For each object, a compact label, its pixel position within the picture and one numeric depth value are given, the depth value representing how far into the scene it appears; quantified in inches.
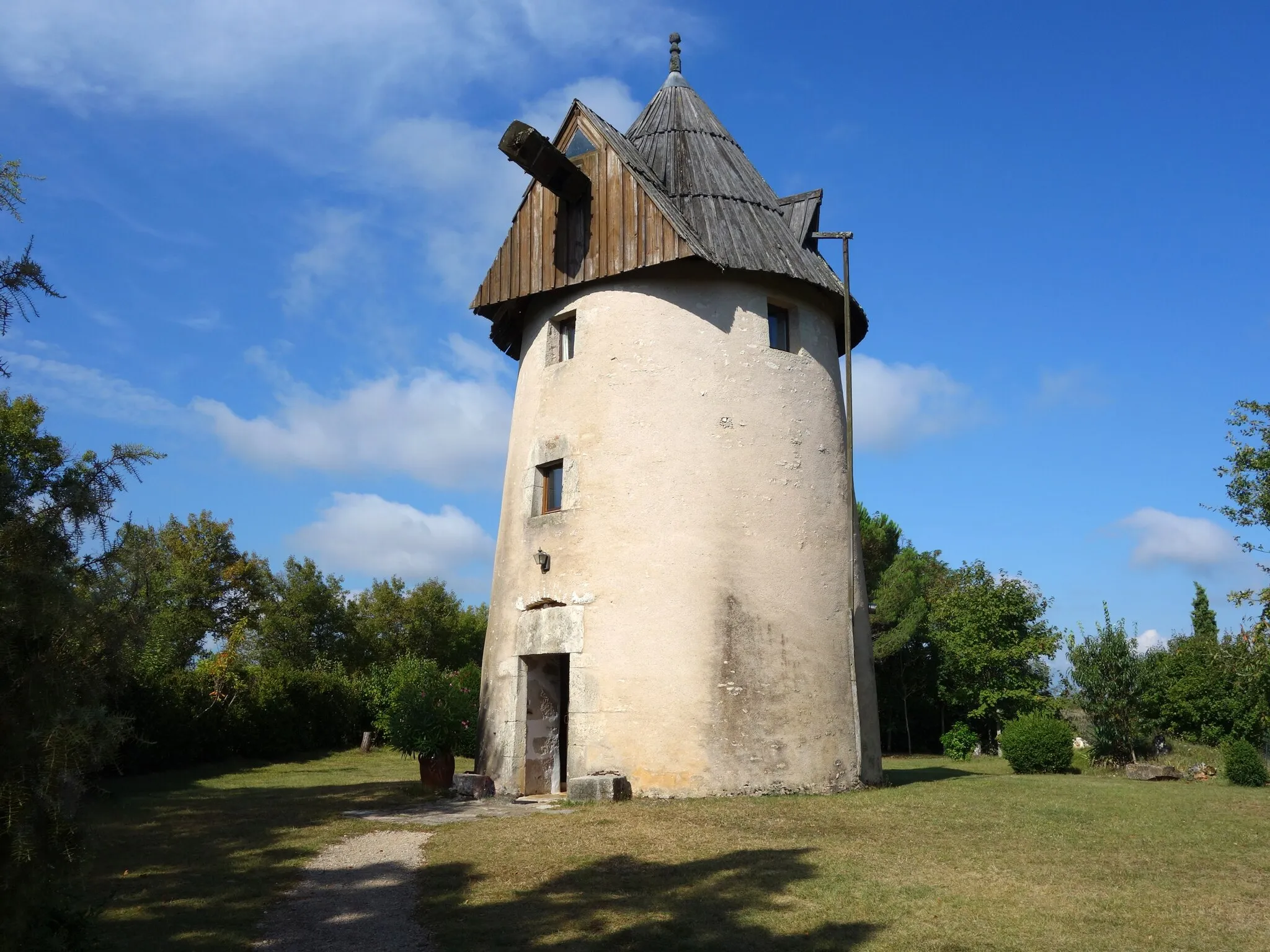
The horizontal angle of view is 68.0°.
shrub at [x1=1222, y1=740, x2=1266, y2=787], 681.0
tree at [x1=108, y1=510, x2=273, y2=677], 1386.6
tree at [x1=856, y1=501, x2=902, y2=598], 1368.1
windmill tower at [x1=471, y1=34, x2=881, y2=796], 520.4
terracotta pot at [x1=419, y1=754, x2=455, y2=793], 580.4
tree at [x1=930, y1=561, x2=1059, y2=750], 1147.9
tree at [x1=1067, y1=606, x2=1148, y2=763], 908.6
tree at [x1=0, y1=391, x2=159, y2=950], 178.5
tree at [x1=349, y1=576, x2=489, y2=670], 1668.3
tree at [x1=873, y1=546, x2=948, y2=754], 1230.3
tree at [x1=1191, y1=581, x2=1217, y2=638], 1483.8
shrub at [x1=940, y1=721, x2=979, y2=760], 1100.5
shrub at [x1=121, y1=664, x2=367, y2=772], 807.7
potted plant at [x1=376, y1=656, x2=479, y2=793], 580.1
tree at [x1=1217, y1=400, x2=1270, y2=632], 729.6
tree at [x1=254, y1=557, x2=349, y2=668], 1515.7
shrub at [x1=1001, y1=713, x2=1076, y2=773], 816.3
